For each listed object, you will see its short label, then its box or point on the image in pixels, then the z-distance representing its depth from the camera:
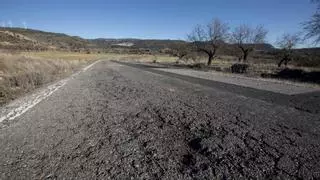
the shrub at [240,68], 22.39
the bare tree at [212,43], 32.17
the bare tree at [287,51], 37.32
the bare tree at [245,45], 36.04
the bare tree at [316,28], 14.79
